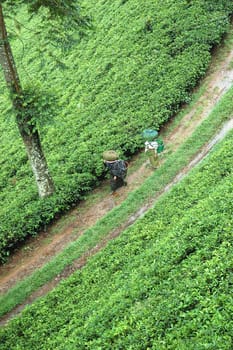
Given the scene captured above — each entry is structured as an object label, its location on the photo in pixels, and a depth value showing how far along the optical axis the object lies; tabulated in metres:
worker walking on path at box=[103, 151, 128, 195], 16.09
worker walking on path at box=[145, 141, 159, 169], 17.00
